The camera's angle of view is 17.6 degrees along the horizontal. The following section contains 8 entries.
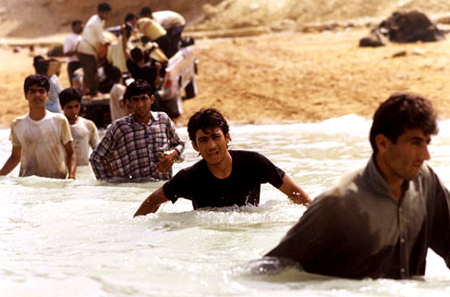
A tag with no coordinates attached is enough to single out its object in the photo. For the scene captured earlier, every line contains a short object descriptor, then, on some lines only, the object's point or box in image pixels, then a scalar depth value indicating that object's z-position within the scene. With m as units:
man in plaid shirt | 12.78
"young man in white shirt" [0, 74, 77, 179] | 13.31
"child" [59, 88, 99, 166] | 14.84
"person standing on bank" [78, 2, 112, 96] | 24.24
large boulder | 37.91
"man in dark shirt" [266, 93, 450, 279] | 5.76
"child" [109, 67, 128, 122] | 17.14
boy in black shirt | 9.03
